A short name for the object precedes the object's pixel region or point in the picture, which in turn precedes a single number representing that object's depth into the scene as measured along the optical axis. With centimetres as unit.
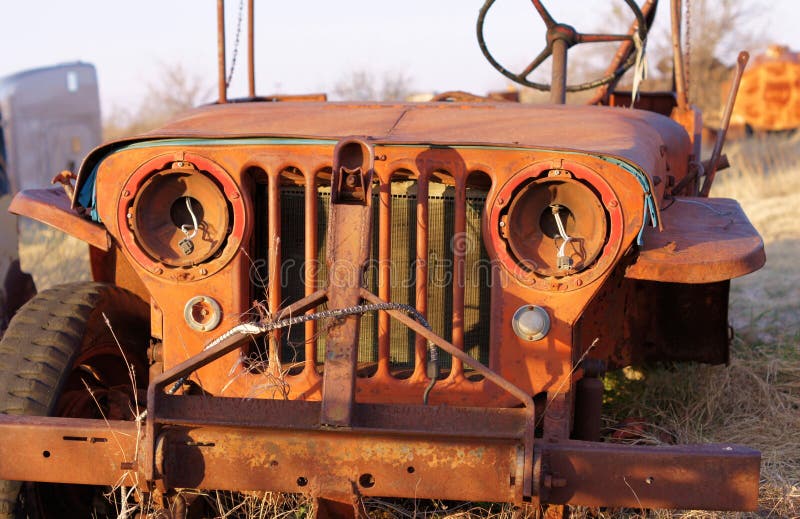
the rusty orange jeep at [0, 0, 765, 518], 261
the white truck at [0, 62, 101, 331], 1552
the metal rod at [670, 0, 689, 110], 438
